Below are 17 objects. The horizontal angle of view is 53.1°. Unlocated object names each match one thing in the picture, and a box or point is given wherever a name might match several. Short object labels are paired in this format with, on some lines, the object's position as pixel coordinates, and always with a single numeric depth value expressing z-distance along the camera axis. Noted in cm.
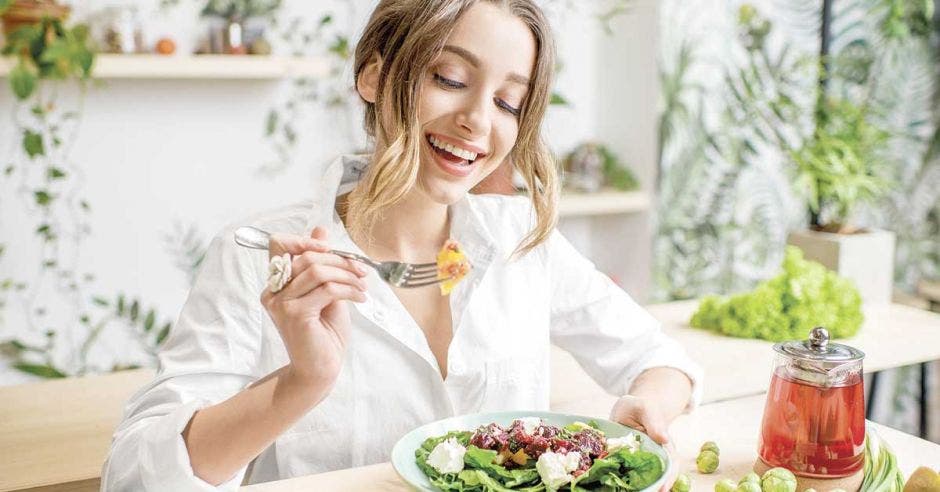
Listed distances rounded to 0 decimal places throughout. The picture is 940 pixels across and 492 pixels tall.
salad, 114
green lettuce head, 232
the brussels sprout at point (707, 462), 136
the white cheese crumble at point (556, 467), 113
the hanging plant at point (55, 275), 352
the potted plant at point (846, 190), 283
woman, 119
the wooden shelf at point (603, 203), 417
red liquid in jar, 127
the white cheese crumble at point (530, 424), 125
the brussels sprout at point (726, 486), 123
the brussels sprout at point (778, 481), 122
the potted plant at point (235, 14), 362
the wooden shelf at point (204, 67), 334
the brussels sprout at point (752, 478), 123
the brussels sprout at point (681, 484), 126
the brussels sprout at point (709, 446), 139
